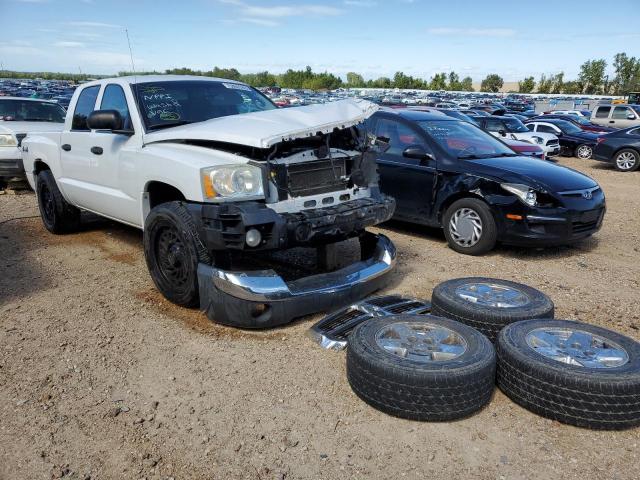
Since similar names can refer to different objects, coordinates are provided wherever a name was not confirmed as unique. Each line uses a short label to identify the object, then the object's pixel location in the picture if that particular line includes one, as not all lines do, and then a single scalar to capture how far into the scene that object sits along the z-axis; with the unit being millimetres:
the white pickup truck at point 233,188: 3795
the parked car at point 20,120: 9414
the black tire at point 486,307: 3586
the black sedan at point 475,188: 5762
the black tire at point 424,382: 2828
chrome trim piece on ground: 3867
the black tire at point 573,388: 2746
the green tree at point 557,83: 91050
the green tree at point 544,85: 93062
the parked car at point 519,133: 15836
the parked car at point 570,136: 17875
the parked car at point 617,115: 20922
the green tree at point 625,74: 77750
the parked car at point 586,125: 20184
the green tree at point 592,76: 82125
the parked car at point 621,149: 14805
